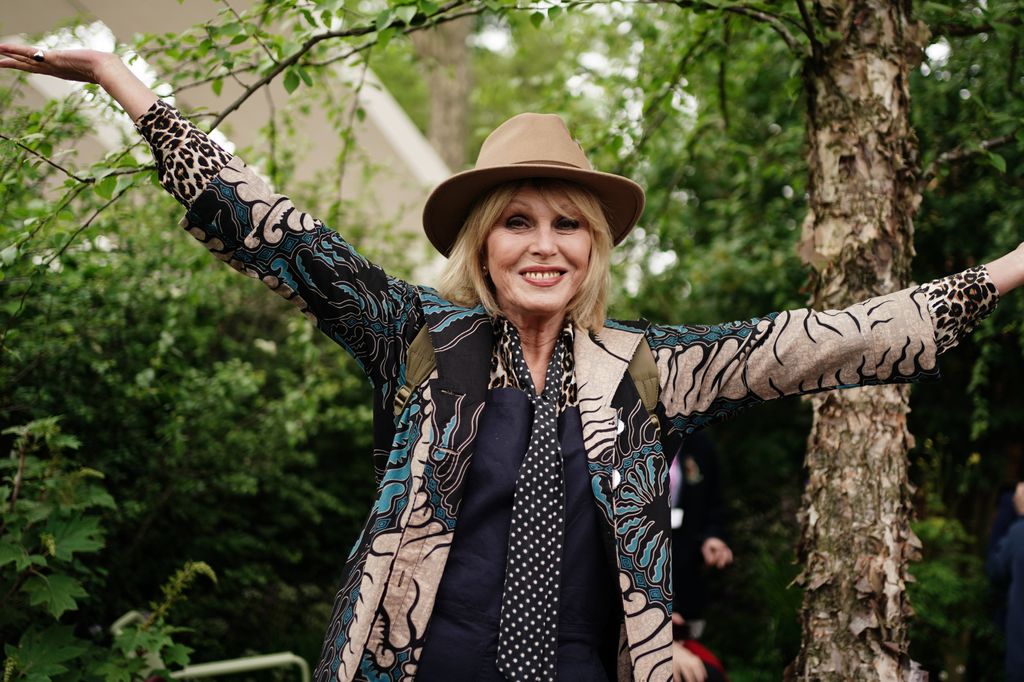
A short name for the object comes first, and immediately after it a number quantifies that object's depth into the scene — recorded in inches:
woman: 73.5
